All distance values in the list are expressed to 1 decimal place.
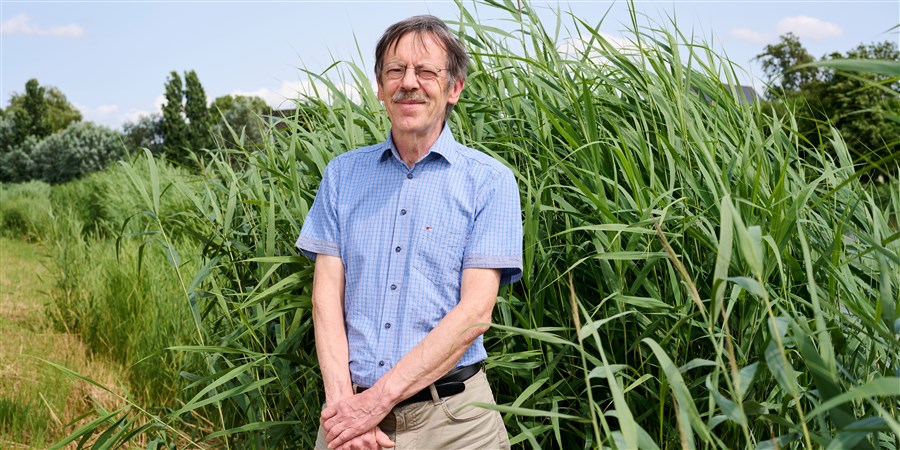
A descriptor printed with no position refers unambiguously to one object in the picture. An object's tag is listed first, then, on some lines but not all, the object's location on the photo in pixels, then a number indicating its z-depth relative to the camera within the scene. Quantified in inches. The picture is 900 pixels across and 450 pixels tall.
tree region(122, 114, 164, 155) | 1716.3
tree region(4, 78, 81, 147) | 2000.5
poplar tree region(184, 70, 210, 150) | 1652.3
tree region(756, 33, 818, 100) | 1164.5
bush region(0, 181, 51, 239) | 468.4
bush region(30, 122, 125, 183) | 1403.8
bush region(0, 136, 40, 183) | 1571.1
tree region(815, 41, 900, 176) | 793.6
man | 77.5
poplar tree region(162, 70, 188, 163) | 1627.7
